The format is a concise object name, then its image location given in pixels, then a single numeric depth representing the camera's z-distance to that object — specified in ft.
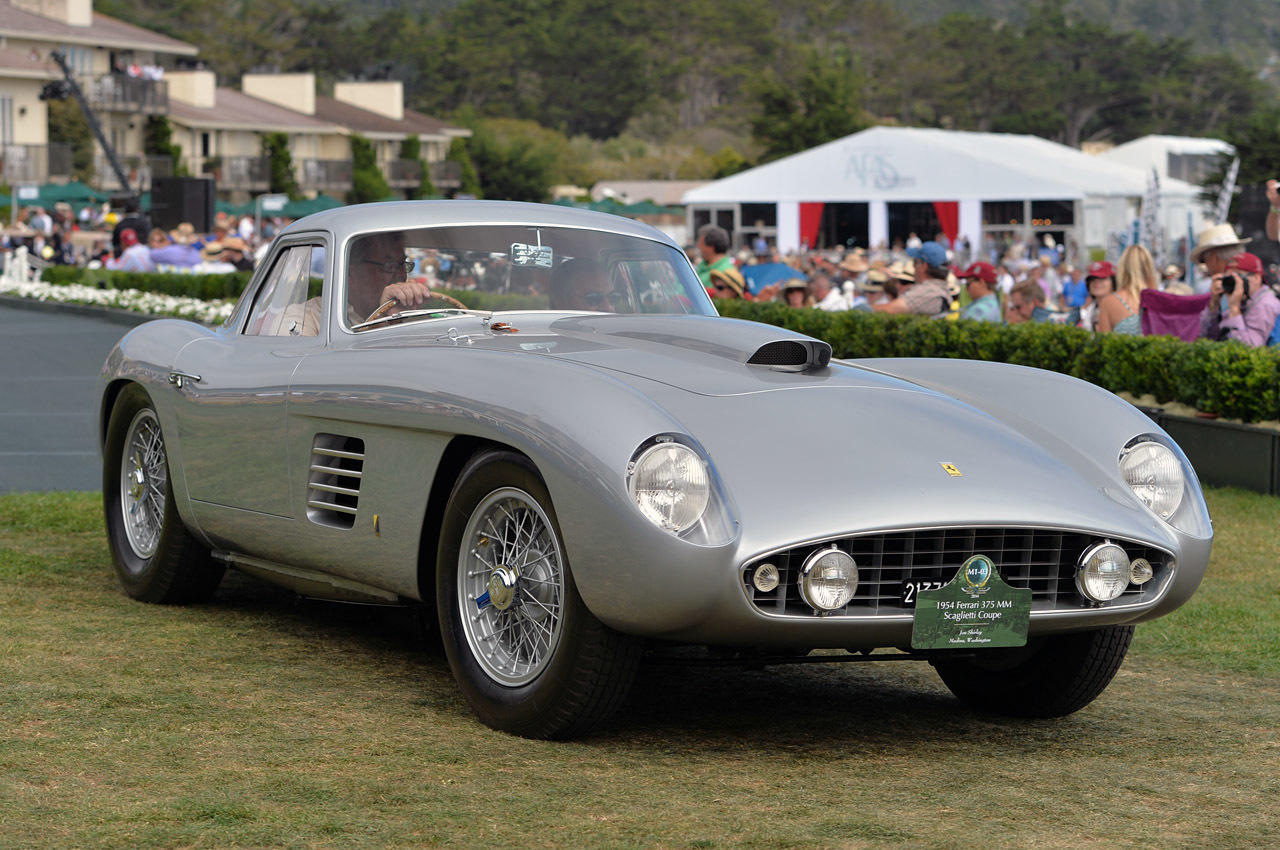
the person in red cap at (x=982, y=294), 44.57
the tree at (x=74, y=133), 233.14
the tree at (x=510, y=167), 349.61
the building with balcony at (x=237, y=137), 256.11
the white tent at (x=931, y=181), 151.43
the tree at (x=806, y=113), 287.69
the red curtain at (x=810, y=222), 160.25
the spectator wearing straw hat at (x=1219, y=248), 42.80
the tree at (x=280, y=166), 258.57
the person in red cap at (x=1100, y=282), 45.16
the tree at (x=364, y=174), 281.54
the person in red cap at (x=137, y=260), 96.17
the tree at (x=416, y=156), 306.20
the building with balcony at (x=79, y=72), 222.69
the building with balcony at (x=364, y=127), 281.13
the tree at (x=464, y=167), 324.60
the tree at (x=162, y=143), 240.32
